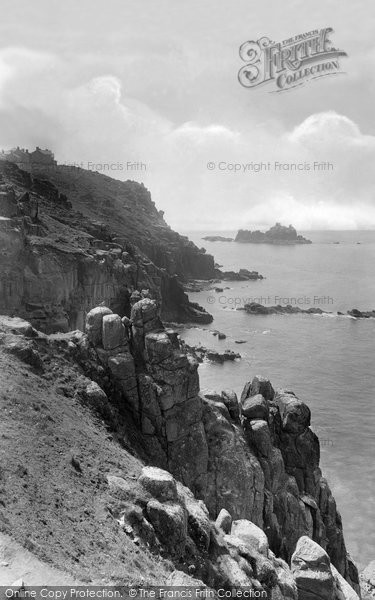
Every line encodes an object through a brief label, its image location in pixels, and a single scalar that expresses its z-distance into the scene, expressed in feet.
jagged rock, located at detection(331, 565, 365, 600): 77.44
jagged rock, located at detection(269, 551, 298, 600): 70.54
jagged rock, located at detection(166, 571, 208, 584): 54.95
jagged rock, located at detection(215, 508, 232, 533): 79.88
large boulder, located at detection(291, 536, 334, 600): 75.36
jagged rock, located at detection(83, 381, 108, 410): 91.30
